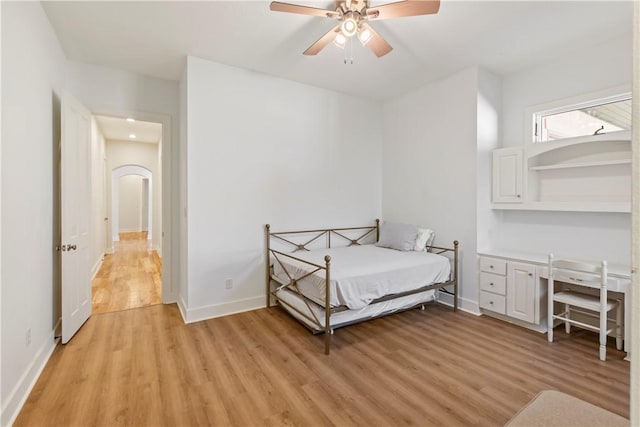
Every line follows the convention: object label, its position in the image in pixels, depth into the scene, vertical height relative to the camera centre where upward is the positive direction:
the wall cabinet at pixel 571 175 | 3.01 +0.39
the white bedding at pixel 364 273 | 2.91 -0.65
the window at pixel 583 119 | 3.09 +1.00
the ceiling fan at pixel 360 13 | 2.23 +1.48
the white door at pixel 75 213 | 2.91 -0.04
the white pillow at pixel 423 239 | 4.11 -0.38
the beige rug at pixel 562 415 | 1.45 -0.99
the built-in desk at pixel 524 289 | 3.15 -0.81
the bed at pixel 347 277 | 2.92 -0.69
